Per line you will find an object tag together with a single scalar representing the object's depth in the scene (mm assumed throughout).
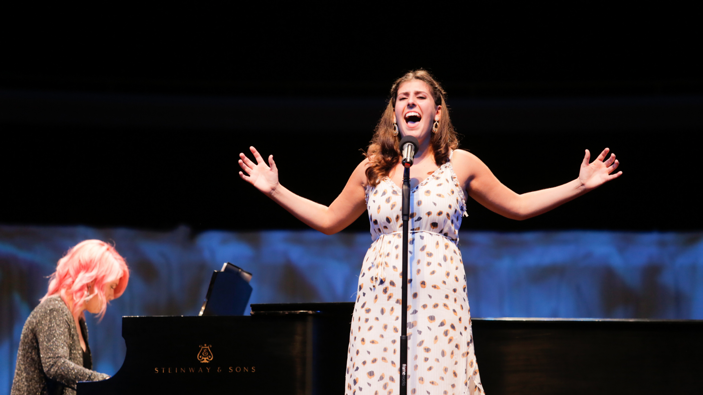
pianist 9522
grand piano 9135
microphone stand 8128
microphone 8233
